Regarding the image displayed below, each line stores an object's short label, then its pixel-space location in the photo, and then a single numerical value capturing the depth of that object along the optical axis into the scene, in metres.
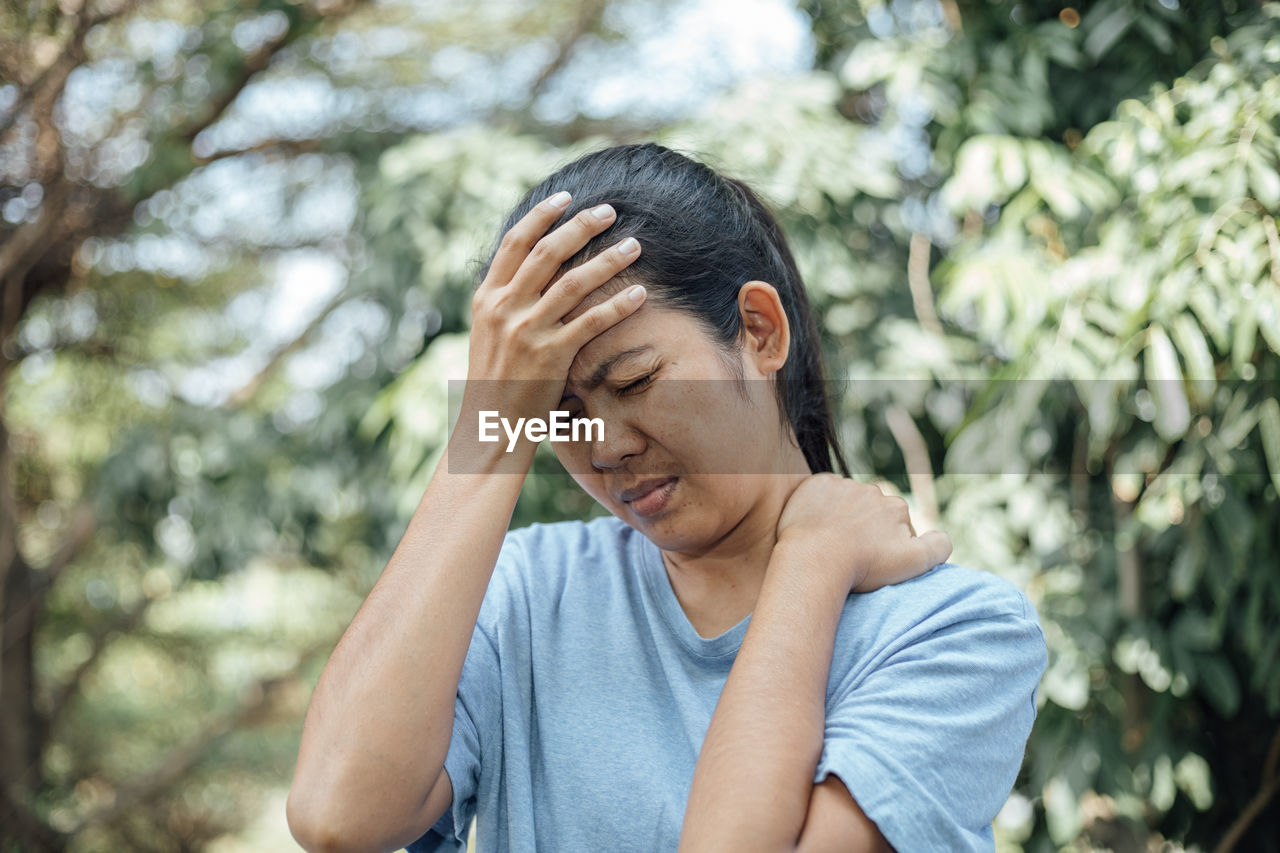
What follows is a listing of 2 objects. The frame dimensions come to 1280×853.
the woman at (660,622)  0.85
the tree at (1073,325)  1.79
